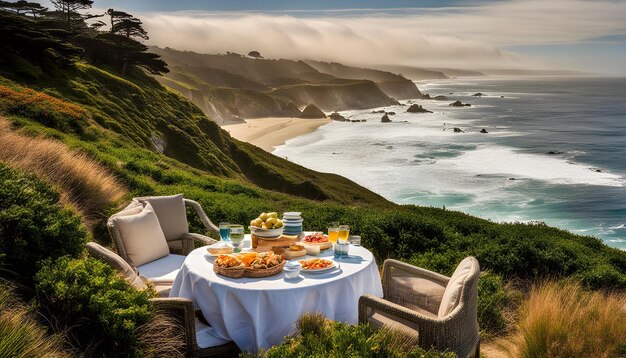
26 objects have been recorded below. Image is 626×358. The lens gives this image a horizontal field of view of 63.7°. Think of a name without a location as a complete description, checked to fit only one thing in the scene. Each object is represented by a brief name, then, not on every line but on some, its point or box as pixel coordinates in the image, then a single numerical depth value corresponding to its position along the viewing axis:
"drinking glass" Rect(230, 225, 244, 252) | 5.81
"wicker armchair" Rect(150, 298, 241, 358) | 4.72
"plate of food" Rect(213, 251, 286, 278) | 4.91
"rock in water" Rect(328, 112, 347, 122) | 110.11
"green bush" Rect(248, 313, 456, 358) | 3.74
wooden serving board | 5.67
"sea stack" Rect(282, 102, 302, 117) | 125.44
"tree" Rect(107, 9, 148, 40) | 58.70
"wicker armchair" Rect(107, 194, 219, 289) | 6.42
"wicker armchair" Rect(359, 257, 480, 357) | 4.42
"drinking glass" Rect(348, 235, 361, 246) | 6.24
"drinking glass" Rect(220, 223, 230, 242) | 6.02
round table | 4.66
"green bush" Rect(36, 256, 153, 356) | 4.20
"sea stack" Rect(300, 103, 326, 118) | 118.31
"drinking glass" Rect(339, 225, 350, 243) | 5.71
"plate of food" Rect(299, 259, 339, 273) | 5.04
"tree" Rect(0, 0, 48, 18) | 60.71
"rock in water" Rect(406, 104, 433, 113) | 124.00
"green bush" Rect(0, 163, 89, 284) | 5.04
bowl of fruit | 5.62
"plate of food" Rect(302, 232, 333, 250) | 5.82
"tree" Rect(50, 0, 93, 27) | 57.17
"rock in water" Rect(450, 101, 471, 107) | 142.30
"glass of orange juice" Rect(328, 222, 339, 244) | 5.82
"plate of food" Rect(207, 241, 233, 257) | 5.62
